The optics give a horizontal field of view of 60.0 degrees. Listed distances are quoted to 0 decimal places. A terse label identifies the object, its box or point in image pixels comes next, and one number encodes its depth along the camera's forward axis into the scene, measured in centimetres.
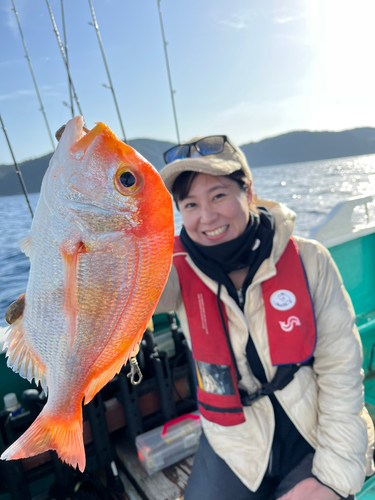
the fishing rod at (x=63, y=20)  253
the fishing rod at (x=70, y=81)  185
